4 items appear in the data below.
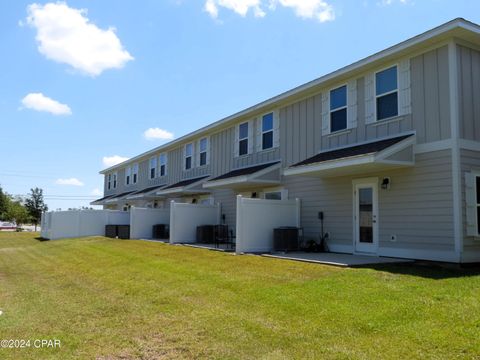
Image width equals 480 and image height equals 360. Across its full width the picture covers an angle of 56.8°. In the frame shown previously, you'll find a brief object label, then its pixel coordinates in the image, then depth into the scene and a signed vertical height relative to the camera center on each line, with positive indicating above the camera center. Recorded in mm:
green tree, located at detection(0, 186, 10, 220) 56500 +2003
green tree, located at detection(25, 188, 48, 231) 58469 +2022
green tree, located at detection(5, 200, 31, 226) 57875 +788
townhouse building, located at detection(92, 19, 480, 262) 9570 +1892
